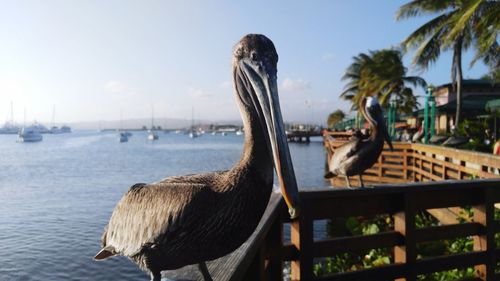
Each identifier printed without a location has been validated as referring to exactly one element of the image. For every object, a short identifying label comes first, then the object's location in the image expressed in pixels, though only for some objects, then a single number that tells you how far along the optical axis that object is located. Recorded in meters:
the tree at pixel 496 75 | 13.42
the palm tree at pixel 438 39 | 14.41
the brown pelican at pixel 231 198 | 1.36
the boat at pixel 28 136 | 82.88
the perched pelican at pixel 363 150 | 4.89
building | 19.88
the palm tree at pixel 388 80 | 26.48
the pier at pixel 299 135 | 70.88
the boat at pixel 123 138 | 89.56
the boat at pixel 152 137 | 100.34
